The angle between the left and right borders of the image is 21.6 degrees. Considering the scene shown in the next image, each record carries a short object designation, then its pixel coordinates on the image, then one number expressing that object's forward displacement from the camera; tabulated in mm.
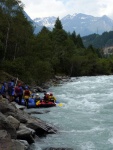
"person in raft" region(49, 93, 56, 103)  23616
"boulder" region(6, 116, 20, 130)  12995
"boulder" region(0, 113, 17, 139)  12111
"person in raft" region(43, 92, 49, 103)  23438
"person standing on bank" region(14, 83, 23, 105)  22172
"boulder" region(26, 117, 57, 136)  14498
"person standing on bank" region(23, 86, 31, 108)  22427
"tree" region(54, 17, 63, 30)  79438
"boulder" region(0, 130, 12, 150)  10020
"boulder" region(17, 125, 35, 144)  12719
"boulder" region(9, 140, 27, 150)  10242
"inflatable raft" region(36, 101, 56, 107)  22406
